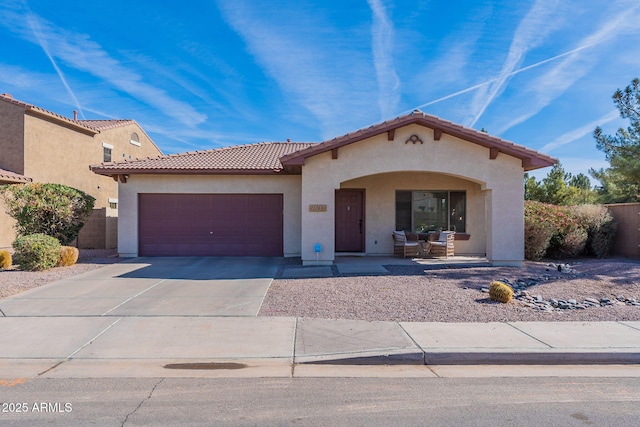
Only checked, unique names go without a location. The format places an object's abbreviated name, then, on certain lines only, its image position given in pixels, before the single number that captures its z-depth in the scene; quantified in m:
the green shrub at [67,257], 12.11
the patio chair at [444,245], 14.02
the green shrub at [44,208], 12.99
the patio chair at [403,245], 14.00
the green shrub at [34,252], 11.20
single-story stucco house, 14.33
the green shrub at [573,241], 14.15
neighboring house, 17.48
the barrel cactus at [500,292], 8.05
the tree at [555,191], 25.72
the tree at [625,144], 13.62
